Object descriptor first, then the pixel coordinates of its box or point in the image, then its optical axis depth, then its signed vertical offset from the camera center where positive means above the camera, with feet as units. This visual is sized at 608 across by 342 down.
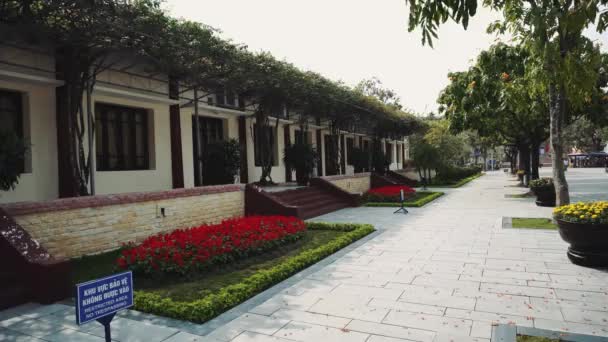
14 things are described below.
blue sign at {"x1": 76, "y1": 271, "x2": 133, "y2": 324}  9.49 -3.09
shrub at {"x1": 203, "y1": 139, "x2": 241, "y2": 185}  42.91 +0.81
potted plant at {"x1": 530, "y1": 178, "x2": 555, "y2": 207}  49.19 -4.11
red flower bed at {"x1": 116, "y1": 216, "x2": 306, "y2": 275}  20.86 -4.52
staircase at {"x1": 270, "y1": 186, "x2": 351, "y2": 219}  46.42 -4.17
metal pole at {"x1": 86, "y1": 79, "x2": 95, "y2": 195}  32.53 +3.01
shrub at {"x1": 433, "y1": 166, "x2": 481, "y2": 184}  97.27 -3.51
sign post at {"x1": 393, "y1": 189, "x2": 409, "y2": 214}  48.16 -5.58
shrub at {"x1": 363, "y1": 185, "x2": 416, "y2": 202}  59.67 -4.57
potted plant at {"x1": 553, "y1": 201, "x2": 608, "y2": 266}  20.21 -3.79
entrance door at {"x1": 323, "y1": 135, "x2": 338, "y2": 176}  82.29 +2.05
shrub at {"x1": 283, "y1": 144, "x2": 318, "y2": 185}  58.54 +1.43
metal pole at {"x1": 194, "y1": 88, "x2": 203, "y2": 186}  40.22 +2.43
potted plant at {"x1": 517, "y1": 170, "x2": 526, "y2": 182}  95.65 -3.54
